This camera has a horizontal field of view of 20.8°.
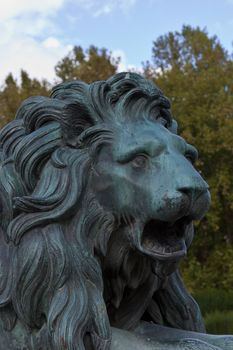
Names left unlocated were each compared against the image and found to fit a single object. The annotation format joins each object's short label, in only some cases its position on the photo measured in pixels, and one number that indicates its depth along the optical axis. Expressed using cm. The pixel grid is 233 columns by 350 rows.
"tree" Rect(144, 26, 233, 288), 1262
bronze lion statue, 156
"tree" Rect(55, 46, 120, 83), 1406
